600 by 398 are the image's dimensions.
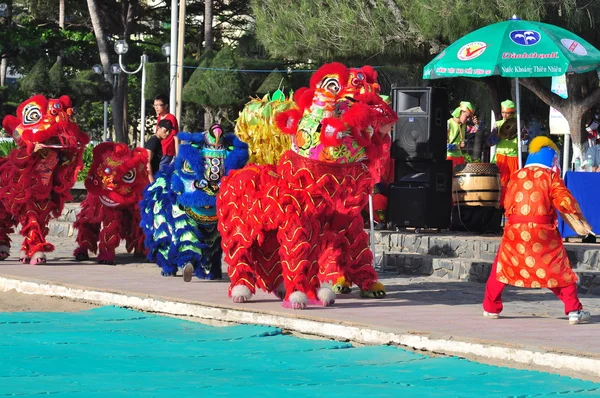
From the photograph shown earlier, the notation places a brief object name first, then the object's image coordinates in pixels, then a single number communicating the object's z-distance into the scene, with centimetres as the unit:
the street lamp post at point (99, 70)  3753
